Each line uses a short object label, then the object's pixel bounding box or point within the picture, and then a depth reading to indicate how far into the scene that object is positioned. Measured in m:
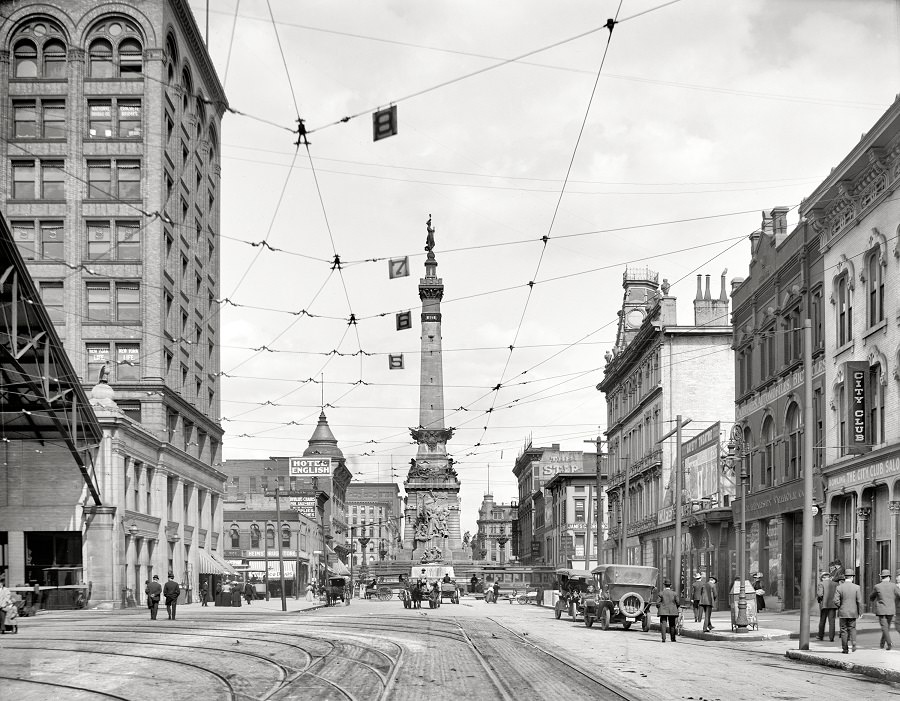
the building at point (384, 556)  151.49
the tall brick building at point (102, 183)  62.84
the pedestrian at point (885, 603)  23.78
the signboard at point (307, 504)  124.38
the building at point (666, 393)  68.62
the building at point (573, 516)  118.50
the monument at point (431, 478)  125.81
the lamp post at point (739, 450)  38.59
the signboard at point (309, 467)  112.86
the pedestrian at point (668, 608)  30.56
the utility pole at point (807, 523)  25.59
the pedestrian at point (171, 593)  40.78
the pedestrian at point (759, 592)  42.86
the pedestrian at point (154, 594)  41.16
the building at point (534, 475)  149.16
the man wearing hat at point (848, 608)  23.75
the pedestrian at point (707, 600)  33.66
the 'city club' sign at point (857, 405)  35.44
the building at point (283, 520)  106.81
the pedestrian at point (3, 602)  32.62
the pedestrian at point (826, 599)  26.27
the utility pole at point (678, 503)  42.00
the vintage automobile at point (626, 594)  38.44
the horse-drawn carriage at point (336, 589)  72.44
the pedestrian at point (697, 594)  36.86
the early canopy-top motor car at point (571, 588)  45.97
